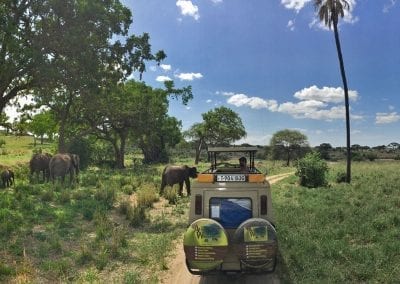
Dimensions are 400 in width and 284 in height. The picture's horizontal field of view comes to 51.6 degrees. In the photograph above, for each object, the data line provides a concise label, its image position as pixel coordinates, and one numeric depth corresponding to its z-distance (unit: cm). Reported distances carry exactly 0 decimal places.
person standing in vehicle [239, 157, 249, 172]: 1202
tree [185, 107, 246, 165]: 7256
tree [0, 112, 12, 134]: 3025
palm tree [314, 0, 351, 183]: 3236
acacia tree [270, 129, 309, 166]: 9175
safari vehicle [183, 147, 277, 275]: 762
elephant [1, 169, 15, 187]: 2322
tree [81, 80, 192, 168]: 4253
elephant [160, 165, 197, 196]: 2153
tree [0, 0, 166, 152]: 2034
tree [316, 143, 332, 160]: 13319
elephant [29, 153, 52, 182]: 2734
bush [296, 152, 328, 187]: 3064
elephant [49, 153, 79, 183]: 2452
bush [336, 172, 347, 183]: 3438
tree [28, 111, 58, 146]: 8031
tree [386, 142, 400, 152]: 12781
